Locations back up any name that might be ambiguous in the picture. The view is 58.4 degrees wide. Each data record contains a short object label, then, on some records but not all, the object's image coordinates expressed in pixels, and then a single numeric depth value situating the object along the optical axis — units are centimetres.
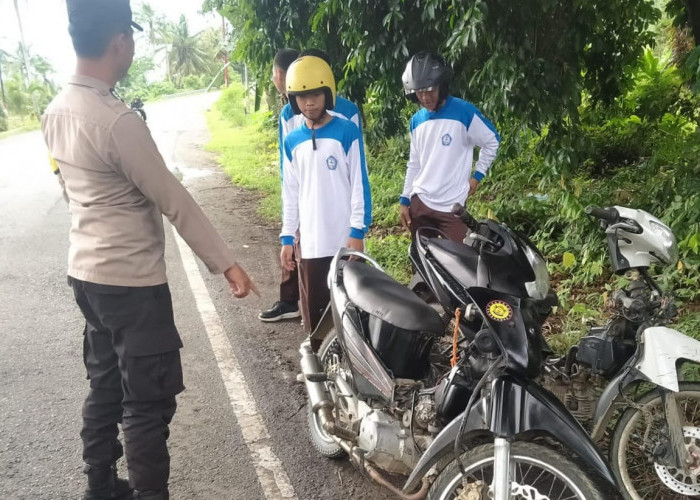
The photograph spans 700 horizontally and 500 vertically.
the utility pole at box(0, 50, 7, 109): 3259
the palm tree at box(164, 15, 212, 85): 6512
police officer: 226
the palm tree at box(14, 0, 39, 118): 3450
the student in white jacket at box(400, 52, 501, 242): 417
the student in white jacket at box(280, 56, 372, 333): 355
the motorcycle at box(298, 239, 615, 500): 200
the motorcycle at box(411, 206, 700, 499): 222
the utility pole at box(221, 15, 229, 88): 3312
